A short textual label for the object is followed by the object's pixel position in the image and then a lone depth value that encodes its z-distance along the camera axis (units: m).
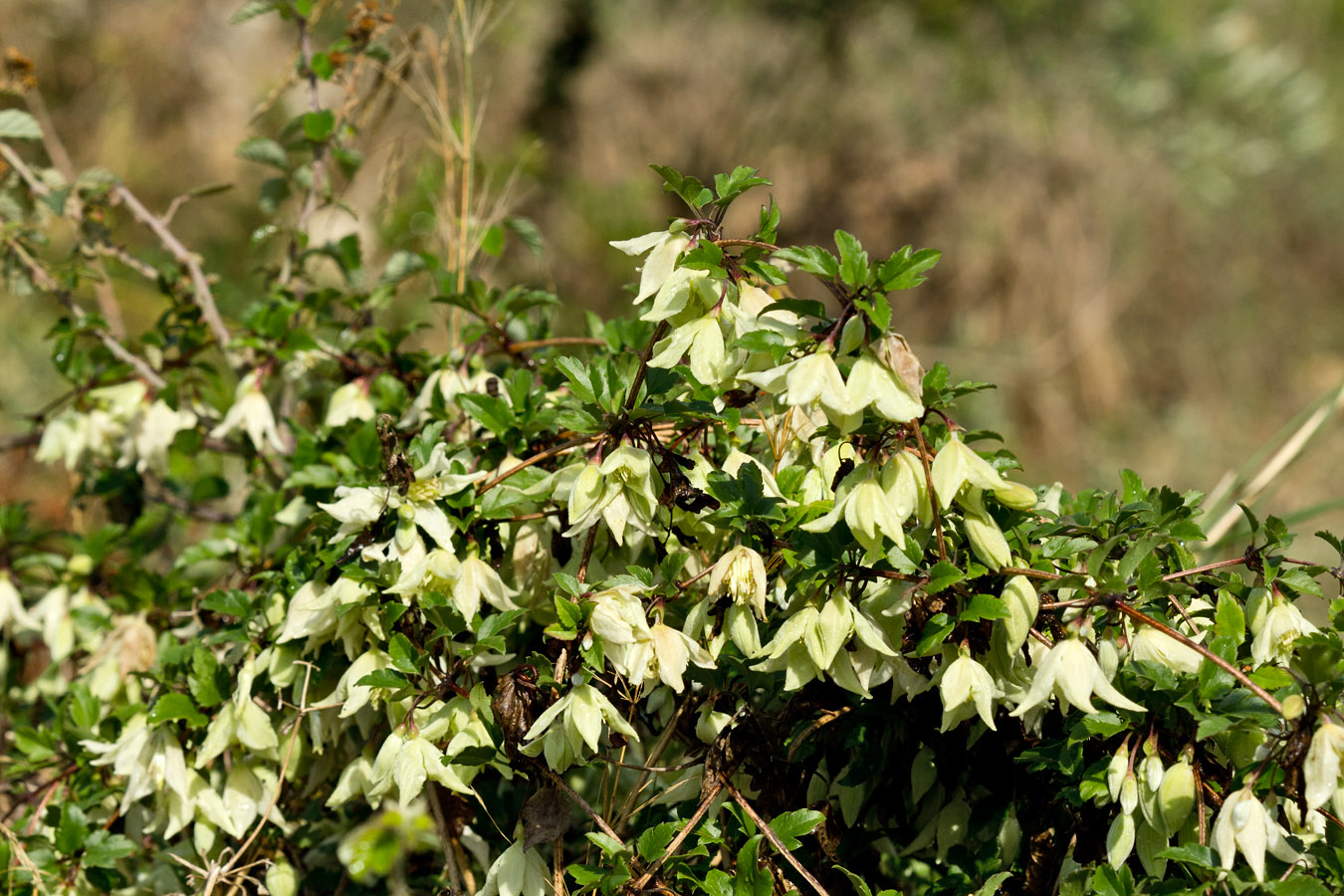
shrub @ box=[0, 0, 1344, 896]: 2.65
